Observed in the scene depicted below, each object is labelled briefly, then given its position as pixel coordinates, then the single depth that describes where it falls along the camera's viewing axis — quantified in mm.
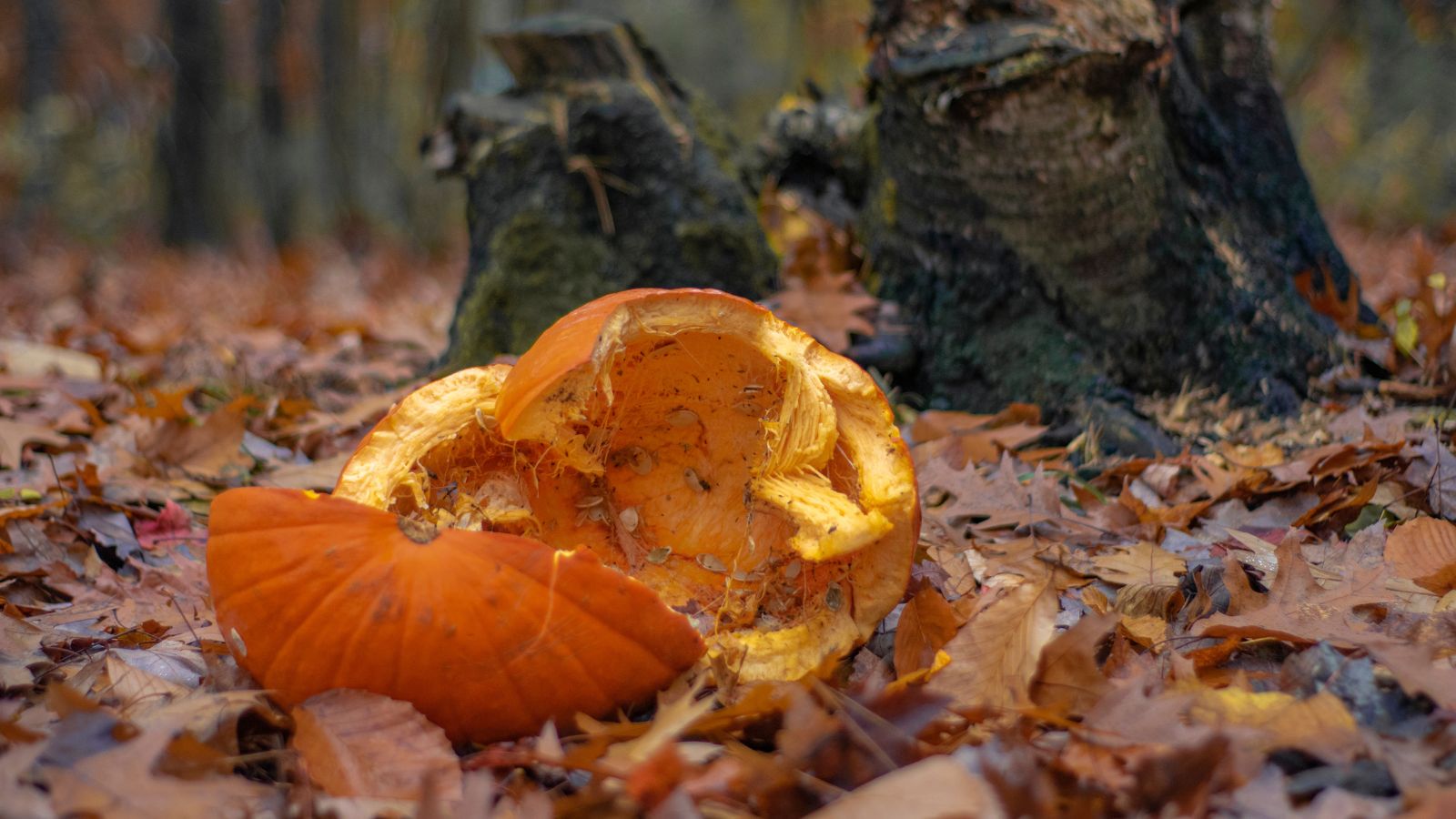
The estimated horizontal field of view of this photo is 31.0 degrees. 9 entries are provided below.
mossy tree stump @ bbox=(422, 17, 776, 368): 1835
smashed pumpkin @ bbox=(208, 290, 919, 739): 1295
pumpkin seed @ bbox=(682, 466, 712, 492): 1427
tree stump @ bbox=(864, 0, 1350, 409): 1653
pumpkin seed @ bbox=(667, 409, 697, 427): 1431
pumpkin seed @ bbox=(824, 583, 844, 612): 1321
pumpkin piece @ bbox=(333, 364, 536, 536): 1316
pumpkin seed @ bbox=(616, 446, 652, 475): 1437
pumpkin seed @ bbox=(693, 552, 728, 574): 1391
